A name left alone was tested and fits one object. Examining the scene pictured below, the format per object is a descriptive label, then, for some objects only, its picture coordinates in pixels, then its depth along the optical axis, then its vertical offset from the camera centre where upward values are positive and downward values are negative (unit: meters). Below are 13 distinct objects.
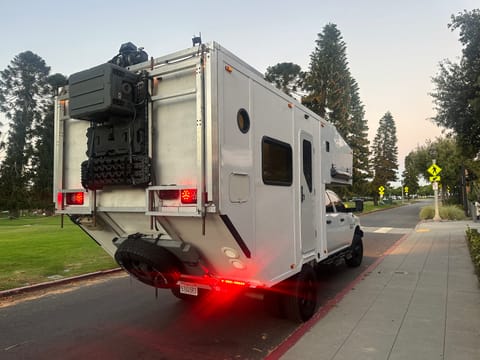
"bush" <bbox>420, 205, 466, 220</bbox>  22.83 -1.06
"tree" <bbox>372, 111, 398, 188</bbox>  61.50 +7.86
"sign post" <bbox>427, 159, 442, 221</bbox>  21.55 +0.94
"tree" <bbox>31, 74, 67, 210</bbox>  50.09 +5.47
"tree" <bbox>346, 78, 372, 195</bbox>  48.19 +7.33
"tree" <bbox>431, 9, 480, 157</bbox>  9.67 +3.09
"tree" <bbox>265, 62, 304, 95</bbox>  34.69 +11.79
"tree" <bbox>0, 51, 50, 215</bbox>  49.56 +12.65
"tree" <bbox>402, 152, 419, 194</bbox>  77.94 +3.83
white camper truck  3.50 +0.32
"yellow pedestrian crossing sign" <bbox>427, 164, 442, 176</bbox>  21.50 +1.54
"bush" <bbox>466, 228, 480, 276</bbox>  7.26 -1.16
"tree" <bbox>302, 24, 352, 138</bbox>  39.12 +12.18
